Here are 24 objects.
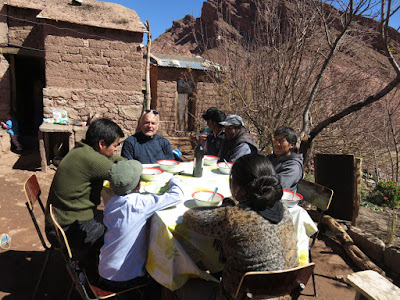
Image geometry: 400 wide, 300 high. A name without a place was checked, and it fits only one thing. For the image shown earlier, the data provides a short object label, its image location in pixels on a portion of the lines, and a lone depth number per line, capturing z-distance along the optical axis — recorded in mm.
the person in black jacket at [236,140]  3336
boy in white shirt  1719
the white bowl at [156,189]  2127
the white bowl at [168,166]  2723
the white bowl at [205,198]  1872
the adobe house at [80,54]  6102
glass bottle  2557
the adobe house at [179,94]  9539
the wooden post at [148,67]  8156
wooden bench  1578
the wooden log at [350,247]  3090
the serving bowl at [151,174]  2393
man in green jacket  2066
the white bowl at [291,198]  2010
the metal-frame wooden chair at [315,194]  2633
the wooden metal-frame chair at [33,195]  2178
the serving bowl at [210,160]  3135
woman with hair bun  1394
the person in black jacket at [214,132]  3777
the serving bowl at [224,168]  2801
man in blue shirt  3350
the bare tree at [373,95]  3093
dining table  1656
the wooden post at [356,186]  3807
